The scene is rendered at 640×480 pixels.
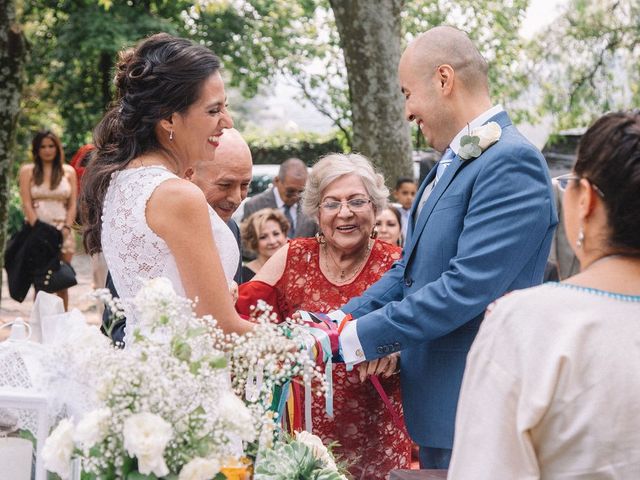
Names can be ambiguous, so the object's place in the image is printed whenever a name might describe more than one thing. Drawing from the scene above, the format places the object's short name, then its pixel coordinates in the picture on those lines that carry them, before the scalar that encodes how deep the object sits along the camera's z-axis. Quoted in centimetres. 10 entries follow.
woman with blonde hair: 731
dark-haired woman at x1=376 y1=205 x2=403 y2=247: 813
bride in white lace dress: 296
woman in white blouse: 194
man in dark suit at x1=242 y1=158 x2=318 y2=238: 991
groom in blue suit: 338
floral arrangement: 213
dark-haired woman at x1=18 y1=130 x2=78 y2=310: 1088
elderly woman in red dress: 412
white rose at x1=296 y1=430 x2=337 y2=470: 281
